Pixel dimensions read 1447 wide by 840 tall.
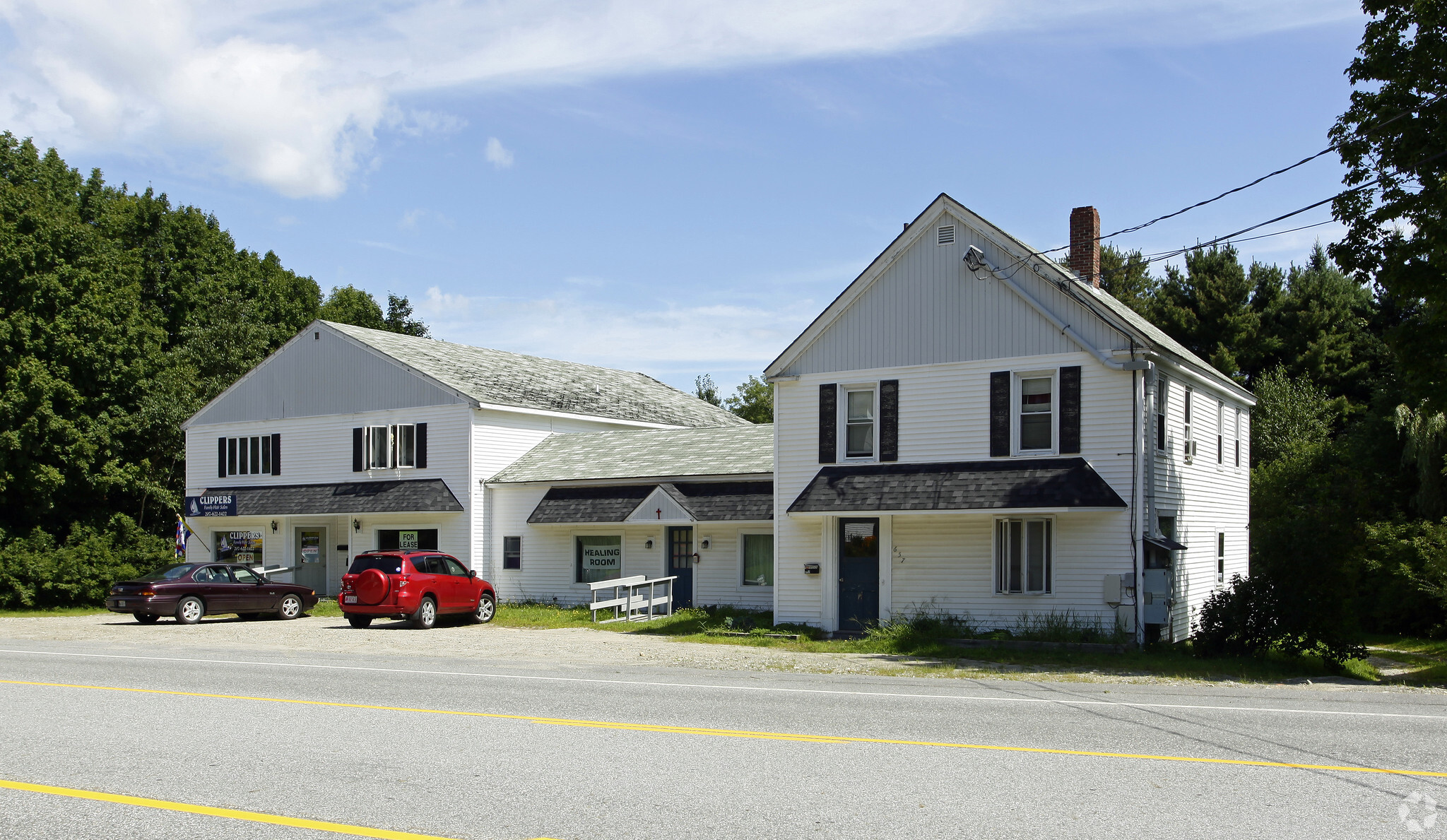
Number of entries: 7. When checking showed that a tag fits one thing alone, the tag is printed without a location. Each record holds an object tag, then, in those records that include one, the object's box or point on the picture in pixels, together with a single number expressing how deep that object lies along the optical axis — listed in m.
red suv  24.25
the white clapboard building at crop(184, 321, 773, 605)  30.92
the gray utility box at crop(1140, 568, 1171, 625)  19.94
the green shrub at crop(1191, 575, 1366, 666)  18.66
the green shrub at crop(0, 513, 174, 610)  34.00
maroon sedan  26.30
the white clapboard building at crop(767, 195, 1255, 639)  20.23
